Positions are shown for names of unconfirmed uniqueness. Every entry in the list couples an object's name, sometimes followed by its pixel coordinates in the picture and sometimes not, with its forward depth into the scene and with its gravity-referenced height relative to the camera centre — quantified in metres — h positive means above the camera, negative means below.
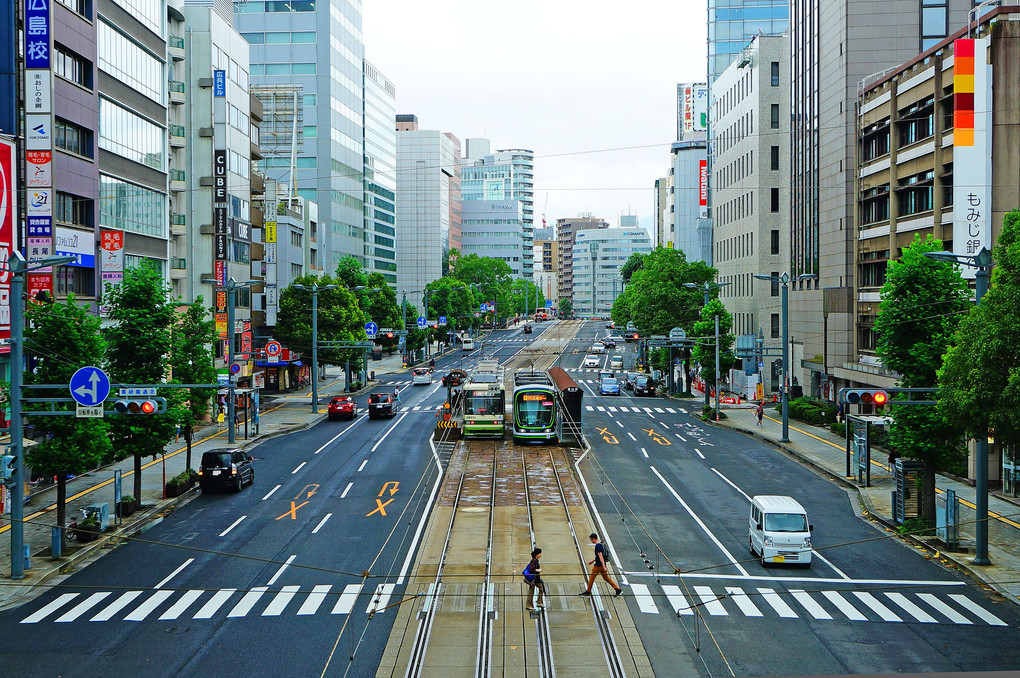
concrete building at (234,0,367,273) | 124.06 +35.69
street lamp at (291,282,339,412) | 69.31 -3.24
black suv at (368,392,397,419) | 67.75 -5.47
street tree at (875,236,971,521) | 32.16 -0.25
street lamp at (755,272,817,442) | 54.41 -3.42
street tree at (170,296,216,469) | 41.88 -1.10
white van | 27.67 -6.16
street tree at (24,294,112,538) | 29.91 -1.53
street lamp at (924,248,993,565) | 27.08 -4.26
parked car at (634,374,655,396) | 89.81 -5.35
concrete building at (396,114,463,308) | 188.38 +20.25
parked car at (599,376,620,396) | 90.50 -5.49
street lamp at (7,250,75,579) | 26.41 -1.38
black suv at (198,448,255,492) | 39.81 -6.10
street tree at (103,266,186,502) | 35.28 -0.69
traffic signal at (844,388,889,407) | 28.55 -2.13
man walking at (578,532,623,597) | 23.59 -6.11
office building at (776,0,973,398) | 64.81 +14.72
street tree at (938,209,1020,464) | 24.31 -0.80
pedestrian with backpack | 22.74 -6.11
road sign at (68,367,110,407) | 26.11 -1.56
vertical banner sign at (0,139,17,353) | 38.28 +5.36
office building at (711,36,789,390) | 92.56 +15.14
